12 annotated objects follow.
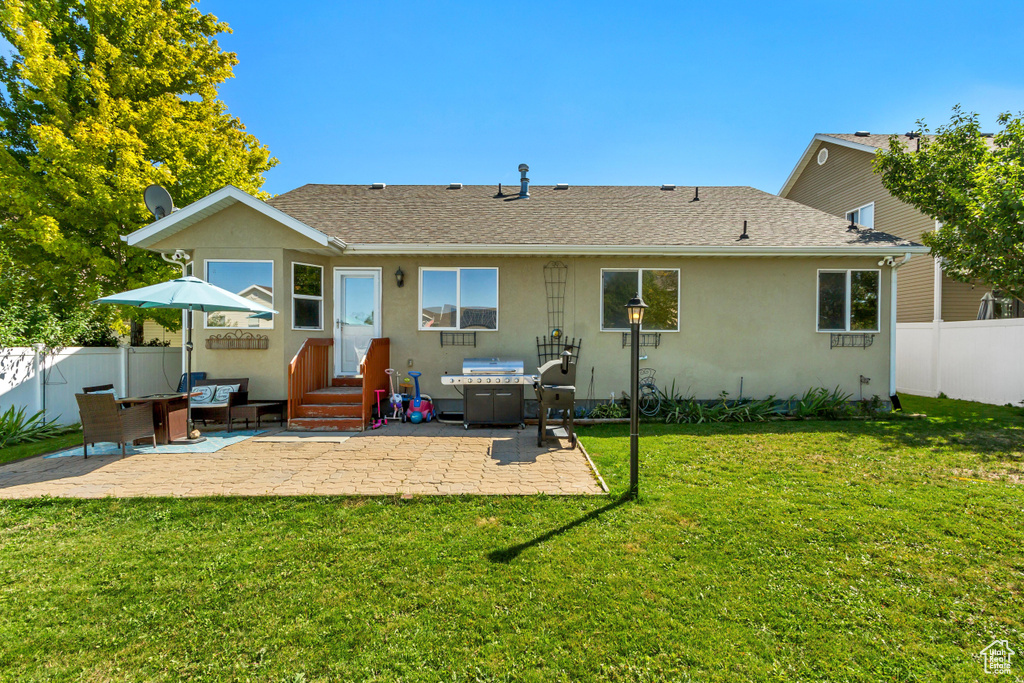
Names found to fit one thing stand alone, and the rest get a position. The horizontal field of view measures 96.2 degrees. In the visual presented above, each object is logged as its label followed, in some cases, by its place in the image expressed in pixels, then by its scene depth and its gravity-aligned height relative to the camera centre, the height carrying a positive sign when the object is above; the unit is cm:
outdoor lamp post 459 -53
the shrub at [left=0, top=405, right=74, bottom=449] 691 -156
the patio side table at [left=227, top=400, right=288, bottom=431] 767 -138
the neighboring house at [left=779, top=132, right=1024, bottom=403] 1049 +60
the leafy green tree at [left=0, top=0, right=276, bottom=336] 949 +419
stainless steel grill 800 -115
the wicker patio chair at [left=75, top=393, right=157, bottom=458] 589 -120
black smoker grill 662 -101
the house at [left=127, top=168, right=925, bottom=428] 912 +44
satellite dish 879 +248
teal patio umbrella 635 +45
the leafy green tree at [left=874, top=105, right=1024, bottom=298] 816 +269
